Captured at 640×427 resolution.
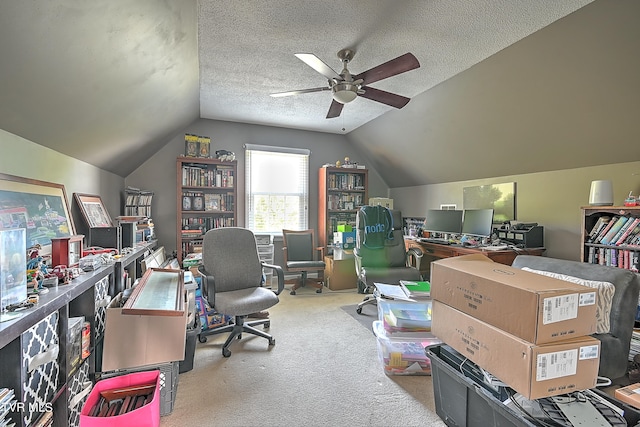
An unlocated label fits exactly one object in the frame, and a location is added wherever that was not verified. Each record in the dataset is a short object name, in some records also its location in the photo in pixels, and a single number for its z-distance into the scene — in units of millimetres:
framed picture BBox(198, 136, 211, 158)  4152
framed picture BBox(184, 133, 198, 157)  4074
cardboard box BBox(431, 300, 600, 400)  1026
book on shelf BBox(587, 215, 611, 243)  2633
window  4668
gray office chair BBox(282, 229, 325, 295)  4246
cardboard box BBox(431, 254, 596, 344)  1027
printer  3178
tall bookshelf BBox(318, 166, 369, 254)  4852
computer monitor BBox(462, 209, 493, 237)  3463
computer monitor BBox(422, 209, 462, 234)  3967
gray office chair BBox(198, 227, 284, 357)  2379
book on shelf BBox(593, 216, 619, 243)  2576
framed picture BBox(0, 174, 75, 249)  1546
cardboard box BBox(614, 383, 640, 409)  1038
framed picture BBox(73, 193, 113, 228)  2408
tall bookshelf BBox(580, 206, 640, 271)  2443
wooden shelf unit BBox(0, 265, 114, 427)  1030
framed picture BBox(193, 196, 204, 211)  4176
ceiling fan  2031
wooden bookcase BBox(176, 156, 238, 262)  4008
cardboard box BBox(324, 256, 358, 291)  4320
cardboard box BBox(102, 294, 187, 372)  1574
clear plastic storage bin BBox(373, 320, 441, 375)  2115
